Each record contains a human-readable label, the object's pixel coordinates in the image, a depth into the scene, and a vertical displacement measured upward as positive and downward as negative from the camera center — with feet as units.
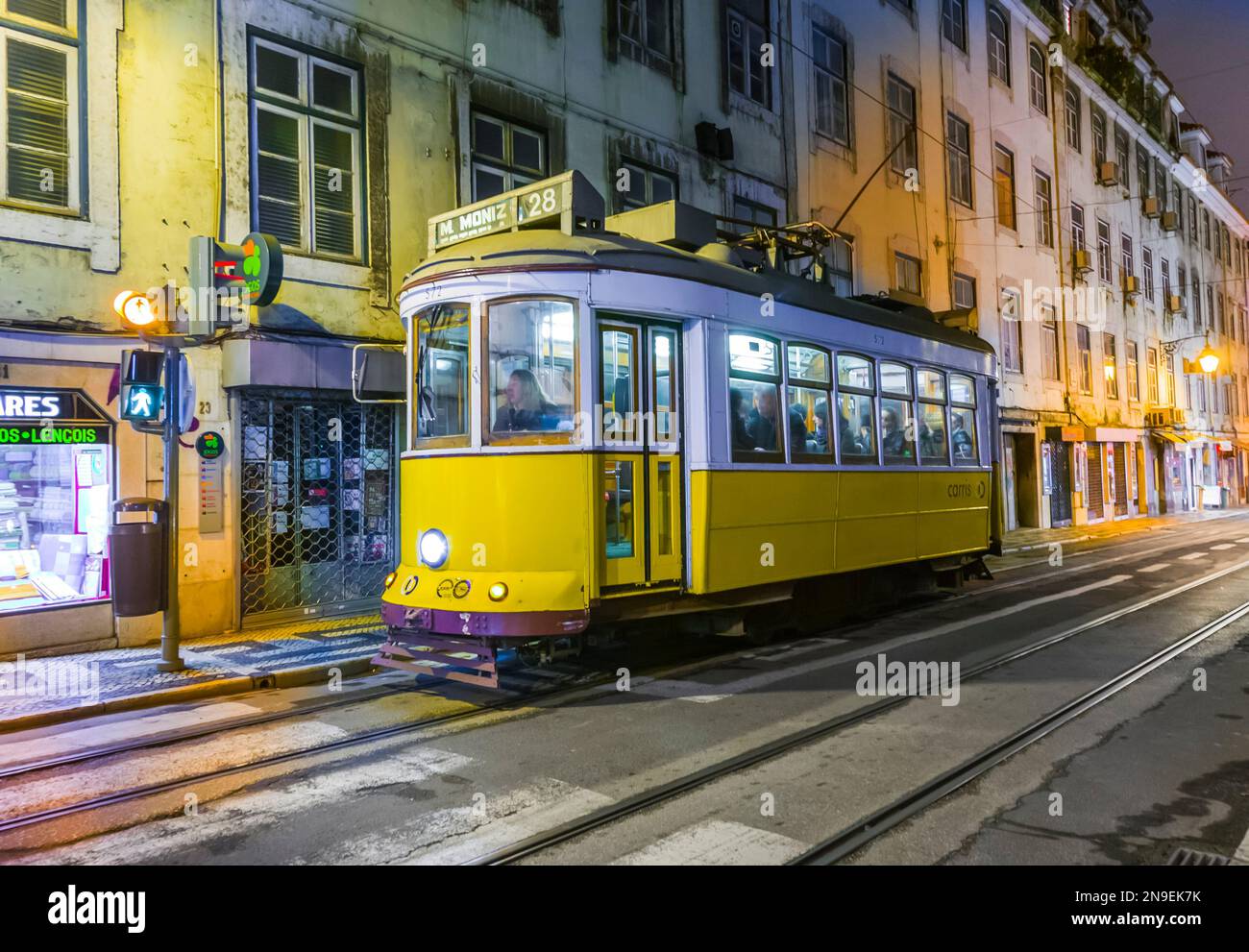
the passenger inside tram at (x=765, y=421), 26.78 +2.36
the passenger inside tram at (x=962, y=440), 38.09 +2.30
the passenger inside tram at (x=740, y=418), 25.94 +2.37
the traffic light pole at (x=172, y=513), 26.99 +0.03
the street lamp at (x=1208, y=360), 112.27 +15.96
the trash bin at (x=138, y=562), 26.71 -1.44
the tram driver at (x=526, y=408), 22.95 +2.49
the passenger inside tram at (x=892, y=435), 32.86 +2.25
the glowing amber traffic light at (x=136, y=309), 26.30 +6.16
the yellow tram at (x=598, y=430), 22.66 +1.99
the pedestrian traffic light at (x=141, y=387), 26.81 +3.91
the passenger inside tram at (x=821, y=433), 29.37 +2.11
